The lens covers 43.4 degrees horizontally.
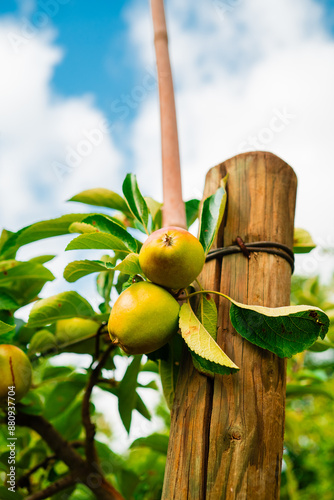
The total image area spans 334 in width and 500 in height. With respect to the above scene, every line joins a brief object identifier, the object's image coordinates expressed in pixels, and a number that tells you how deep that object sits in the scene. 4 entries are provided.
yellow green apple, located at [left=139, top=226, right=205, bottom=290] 0.78
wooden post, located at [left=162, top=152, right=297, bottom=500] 0.74
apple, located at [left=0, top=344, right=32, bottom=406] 1.02
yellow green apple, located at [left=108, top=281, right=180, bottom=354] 0.75
